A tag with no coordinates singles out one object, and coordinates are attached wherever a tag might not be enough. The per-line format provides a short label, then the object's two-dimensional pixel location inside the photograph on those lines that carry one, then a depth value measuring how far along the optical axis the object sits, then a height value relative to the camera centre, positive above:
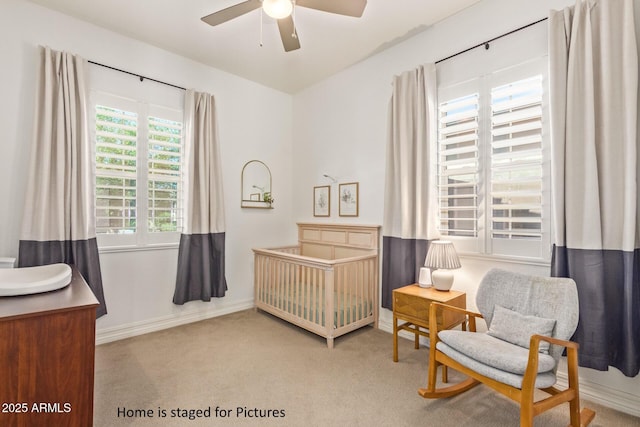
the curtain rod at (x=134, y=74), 2.84 +1.38
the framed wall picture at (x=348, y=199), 3.52 +0.19
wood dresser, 1.27 -0.61
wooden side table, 2.34 -0.72
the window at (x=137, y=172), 2.88 +0.44
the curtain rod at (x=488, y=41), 2.26 +1.37
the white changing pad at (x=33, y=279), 1.50 -0.35
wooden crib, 2.88 -0.68
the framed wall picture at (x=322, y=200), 3.86 +0.19
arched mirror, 3.91 +0.39
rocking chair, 1.56 -0.74
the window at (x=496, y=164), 2.24 +0.40
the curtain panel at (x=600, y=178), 1.80 +0.22
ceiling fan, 1.80 +1.31
